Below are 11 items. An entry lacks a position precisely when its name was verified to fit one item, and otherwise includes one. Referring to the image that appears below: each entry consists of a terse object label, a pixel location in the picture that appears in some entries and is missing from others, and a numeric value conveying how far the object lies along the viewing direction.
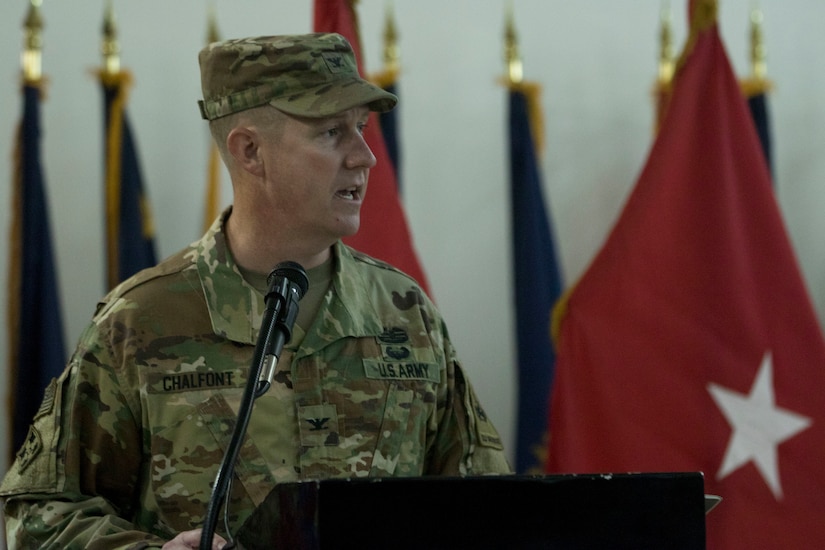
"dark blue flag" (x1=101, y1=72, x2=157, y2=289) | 5.34
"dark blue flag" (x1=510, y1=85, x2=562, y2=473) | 5.81
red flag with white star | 5.02
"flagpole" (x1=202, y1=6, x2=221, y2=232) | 5.45
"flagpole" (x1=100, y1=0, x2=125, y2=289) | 5.36
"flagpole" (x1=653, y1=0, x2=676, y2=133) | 6.14
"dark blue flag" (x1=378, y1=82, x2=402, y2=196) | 5.63
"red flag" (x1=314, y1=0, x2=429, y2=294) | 5.09
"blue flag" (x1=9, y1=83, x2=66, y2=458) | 5.10
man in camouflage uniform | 2.91
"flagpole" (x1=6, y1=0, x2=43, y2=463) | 5.11
